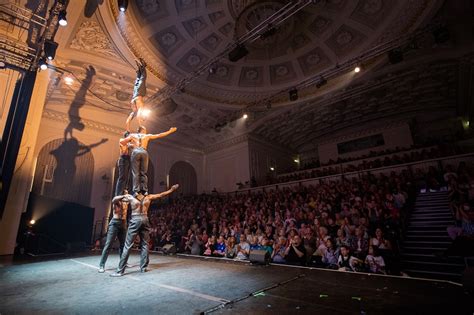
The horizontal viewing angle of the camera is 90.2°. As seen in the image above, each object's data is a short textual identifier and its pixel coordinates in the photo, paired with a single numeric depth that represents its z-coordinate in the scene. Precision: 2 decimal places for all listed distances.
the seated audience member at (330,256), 5.43
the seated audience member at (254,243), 7.12
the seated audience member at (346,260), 4.96
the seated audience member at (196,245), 8.02
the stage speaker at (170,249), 7.55
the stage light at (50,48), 6.36
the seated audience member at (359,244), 5.25
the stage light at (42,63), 6.80
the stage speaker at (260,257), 5.25
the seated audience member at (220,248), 7.77
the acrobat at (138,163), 4.66
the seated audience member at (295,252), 5.88
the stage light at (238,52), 8.23
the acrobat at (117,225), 4.46
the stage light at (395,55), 9.06
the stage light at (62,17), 5.71
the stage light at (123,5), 7.27
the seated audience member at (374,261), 4.78
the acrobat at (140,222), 4.35
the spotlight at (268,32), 7.44
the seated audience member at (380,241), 5.19
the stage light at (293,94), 11.63
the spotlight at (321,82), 10.70
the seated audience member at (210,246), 7.99
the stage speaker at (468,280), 2.73
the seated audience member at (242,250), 6.95
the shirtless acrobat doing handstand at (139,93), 5.24
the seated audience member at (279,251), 6.16
